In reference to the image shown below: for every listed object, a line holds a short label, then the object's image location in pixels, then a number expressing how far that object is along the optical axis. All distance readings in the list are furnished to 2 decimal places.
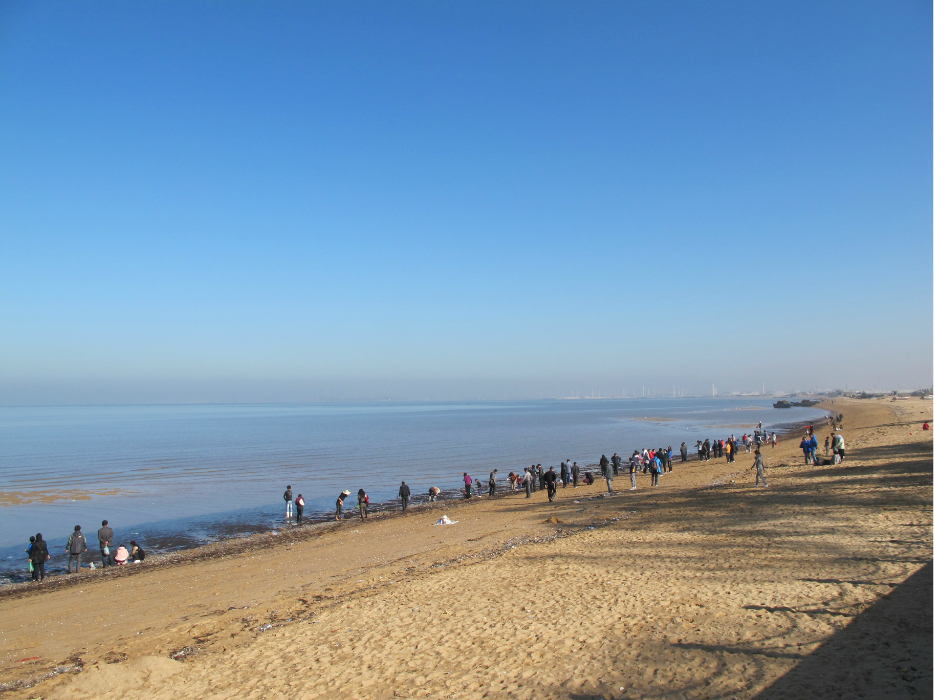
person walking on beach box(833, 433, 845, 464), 24.89
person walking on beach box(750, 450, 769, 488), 21.55
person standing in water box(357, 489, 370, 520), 23.66
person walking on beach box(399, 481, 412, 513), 25.51
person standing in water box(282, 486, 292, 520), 23.47
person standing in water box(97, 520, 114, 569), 17.33
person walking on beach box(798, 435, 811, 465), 27.23
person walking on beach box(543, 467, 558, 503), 23.73
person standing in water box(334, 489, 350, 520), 23.97
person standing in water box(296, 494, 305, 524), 23.38
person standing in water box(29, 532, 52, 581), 16.08
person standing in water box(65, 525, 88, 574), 16.89
